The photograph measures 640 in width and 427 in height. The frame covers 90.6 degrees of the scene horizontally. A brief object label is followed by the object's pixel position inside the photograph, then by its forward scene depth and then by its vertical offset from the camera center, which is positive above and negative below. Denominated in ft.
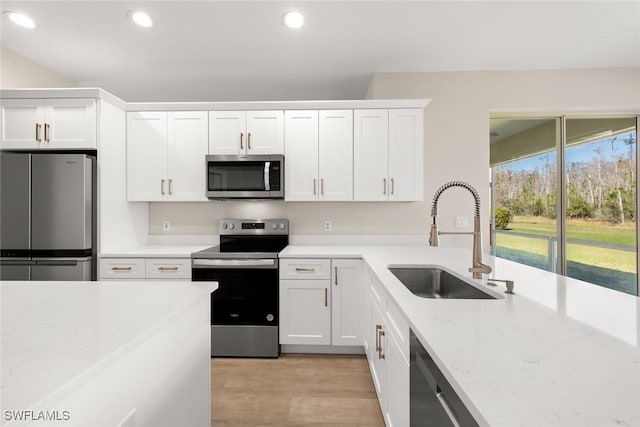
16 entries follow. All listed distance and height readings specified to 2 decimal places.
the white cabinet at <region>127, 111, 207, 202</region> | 10.01 +1.91
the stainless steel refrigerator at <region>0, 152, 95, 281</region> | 8.34 -0.06
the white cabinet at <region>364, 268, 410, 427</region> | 4.11 -2.27
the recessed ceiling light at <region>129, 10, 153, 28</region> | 7.38 +4.67
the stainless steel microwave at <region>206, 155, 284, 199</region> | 9.73 +1.15
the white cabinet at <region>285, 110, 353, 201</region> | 9.91 +1.88
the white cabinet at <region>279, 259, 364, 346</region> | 8.91 -2.43
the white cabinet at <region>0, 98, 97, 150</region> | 8.84 +2.54
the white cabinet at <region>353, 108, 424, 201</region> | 9.82 +1.89
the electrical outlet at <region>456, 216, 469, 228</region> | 10.59 -0.23
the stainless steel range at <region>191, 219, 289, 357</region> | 8.86 -2.44
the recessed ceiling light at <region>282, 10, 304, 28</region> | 7.33 +4.64
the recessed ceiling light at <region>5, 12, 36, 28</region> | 7.49 +4.71
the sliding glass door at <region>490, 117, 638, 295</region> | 10.76 +0.65
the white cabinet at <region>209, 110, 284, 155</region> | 9.96 +2.60
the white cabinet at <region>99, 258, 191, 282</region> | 8.81 -1.54
